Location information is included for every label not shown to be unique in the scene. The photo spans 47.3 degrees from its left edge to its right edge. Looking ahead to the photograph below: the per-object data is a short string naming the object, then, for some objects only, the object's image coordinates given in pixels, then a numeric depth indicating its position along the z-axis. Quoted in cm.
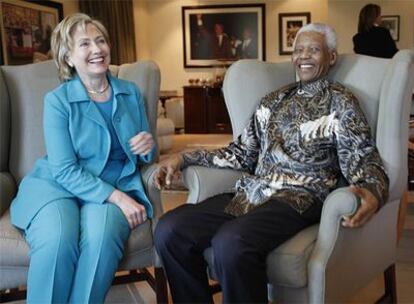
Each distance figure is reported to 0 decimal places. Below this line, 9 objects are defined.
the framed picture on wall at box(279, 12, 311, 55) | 714
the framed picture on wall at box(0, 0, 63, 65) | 454
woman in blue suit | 149
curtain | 652
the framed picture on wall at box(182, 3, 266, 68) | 723
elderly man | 140
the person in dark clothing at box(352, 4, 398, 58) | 412
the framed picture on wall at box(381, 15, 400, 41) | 635
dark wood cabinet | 698
